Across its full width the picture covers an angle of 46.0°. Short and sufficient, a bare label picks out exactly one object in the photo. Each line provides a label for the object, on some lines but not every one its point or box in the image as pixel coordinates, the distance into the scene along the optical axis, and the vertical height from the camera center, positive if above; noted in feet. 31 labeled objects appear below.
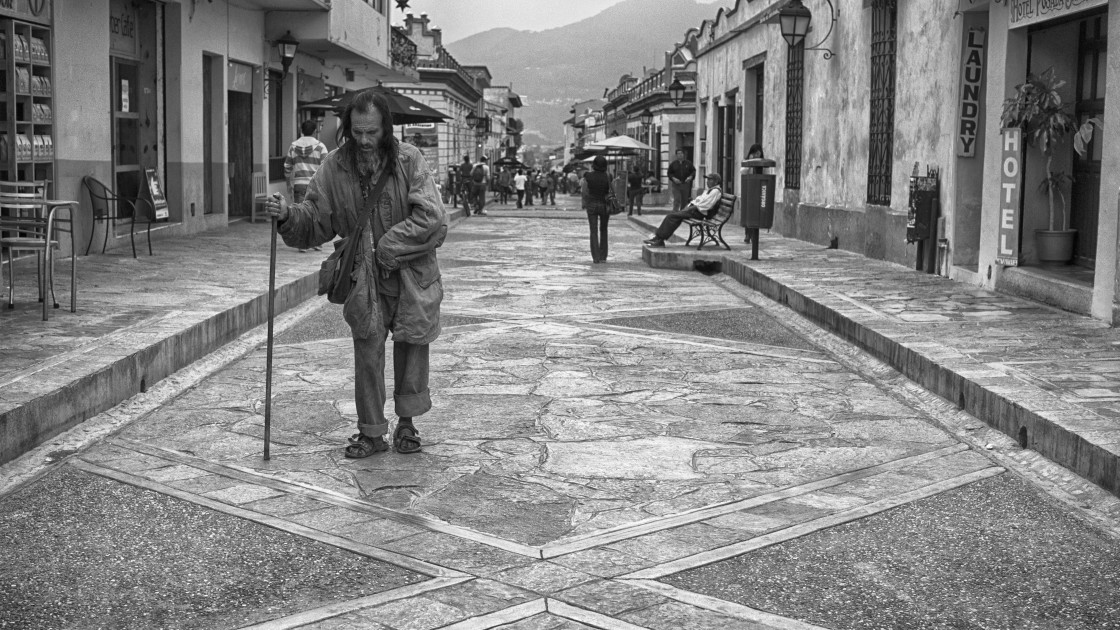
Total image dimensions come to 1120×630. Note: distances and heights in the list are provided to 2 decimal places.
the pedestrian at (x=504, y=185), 155.12 +0.31
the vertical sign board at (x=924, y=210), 43.47 -0.55
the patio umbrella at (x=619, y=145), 124.89 +4.26
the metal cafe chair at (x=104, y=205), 43.83 -0.80
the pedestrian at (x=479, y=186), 109.91 +0.11
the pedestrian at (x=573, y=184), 209.33 +0.74
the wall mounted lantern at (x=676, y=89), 129.06 +9.92
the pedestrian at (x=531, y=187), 153.65 +0.13
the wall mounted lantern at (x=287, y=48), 72.79 +7.56
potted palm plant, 34.91 +1.77
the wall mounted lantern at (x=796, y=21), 59.88 +7.74
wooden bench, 57.31 -1.39
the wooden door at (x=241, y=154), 71.10 +1.60
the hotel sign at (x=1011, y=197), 37.14 -0.07
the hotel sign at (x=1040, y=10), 32.83 +4.83
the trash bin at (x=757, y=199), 52.06 -0.32
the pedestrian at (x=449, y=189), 136.93 -0.24
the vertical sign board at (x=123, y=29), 51.14 +6.11
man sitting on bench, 57.52 -0.90
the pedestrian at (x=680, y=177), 105.29 +1.04
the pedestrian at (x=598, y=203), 55.26 -0.60
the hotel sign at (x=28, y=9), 38.98 +5.25
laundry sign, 41.70 +3.18
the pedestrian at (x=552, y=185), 150.66 +0.39
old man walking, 18.39 -0.76
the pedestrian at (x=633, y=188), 112.98 +0.12
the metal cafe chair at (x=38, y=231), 27.50 -1.06
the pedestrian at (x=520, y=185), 138.41 +0.30
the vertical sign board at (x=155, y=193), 46.21 -0.37
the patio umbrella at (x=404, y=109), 53.57 +3.46
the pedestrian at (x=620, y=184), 125.32 +0.44
